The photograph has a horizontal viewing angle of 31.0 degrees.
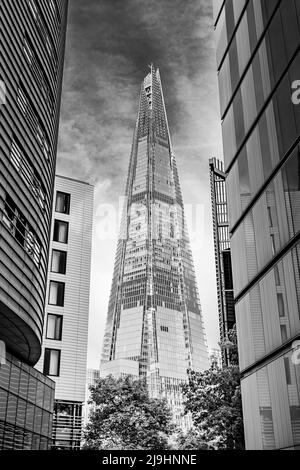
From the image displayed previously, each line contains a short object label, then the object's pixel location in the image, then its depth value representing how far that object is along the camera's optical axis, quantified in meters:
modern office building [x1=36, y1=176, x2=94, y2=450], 44.78
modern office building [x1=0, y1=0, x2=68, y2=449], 22.94
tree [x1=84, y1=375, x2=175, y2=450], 49.33
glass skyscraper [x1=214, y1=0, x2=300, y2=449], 15.77
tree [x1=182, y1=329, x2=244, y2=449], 33.38
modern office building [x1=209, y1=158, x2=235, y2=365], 66.00
